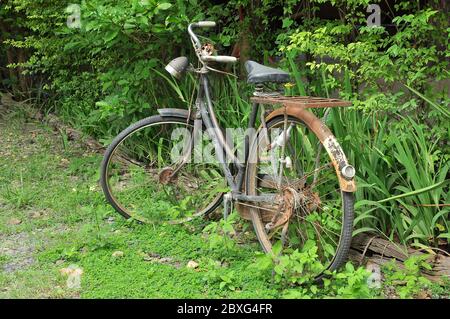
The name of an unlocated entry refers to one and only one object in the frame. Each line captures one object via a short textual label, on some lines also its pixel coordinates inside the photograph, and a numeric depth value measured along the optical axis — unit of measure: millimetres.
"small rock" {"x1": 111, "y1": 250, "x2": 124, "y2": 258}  3240
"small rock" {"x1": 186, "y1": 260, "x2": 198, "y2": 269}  3151
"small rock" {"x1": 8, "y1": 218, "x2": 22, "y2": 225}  3795
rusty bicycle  2902
